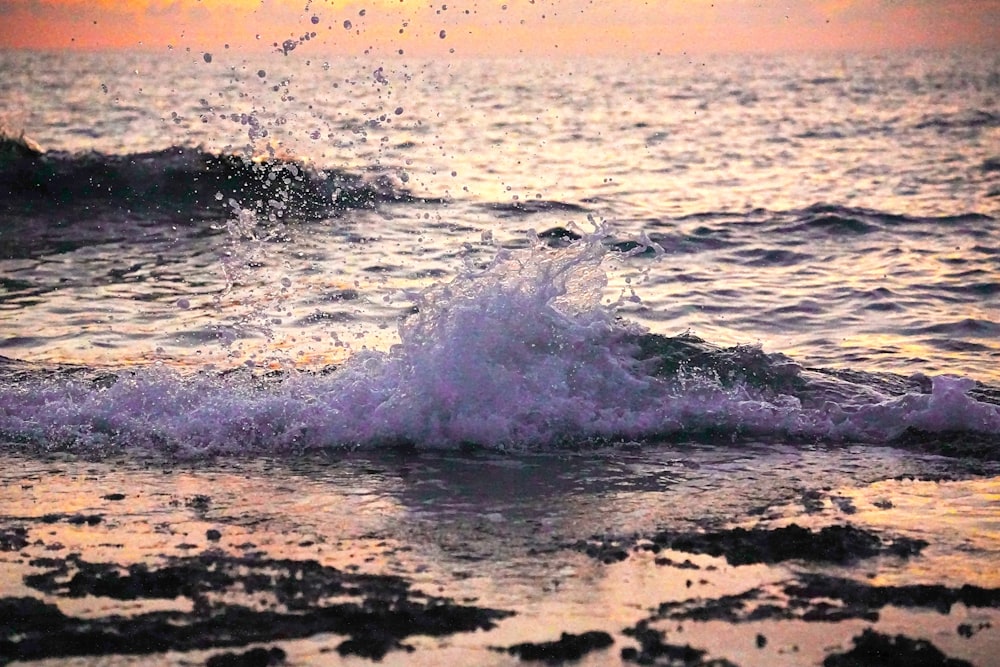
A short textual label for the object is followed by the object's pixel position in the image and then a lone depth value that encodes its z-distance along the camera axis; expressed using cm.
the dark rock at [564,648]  787
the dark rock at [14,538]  1002
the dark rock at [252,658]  775
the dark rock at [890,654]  778
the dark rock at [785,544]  977
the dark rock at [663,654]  772
